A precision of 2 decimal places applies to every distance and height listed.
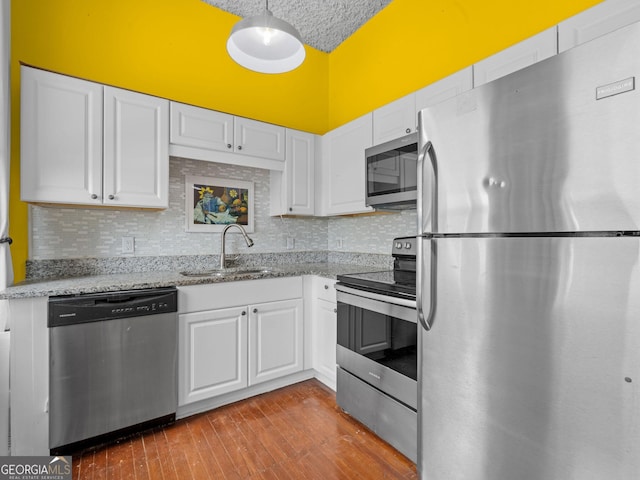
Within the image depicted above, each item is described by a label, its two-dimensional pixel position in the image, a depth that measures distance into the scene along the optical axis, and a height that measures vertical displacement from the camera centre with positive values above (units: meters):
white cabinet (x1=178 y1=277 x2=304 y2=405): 1.95 -0.67
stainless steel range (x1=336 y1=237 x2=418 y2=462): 1.55 -0.62
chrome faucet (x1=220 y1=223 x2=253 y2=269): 2.45 -0.02
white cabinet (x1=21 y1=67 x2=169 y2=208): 1.75 +0.58
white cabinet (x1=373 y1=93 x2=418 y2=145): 2.06 +0.84
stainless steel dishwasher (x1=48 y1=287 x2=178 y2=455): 1.57 -0.70
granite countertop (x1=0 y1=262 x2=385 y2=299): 1.56 -0.26
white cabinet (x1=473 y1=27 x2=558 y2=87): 1.42 +0.91
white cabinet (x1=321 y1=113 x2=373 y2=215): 2.42 +0.61
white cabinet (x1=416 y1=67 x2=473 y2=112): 1.74 +0.90
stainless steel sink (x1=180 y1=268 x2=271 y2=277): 2.37 -0.27
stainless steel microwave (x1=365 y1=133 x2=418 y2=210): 1.88 +0.43
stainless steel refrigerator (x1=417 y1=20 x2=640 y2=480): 0.83 -0.10
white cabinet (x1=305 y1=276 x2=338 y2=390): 2.25 -0.66
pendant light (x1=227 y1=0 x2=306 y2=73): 1.50 +1.01
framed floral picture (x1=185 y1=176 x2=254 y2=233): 2.51 +0.30
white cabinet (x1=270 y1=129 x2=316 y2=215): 2.72 +0.53
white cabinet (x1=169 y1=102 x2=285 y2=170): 2.20 +0.77
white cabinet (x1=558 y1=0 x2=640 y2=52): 1.21 +0.91
